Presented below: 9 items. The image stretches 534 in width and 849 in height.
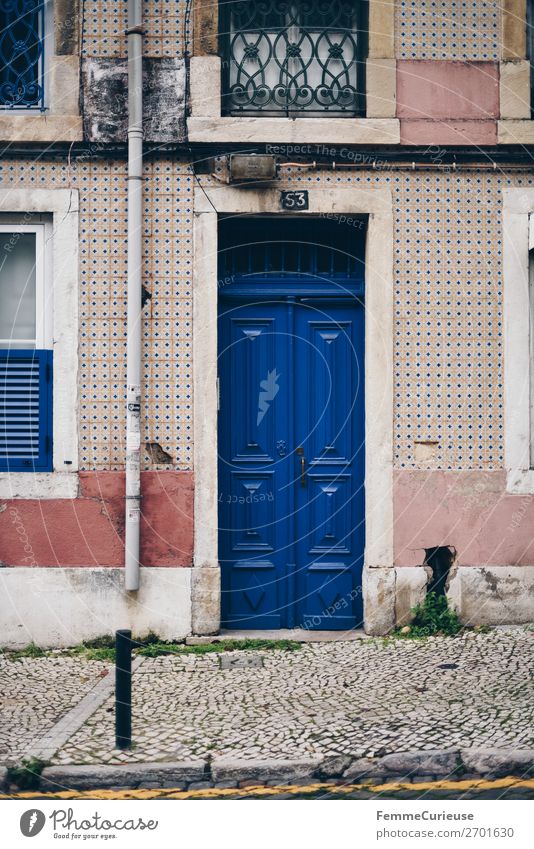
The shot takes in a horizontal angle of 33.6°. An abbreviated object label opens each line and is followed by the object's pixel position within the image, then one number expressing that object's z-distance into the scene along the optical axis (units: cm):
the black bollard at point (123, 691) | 496
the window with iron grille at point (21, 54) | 734
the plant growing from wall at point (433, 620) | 717
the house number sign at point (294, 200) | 720
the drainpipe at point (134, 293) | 701
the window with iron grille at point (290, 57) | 736
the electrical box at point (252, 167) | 705
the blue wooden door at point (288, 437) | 745
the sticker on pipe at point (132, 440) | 703
